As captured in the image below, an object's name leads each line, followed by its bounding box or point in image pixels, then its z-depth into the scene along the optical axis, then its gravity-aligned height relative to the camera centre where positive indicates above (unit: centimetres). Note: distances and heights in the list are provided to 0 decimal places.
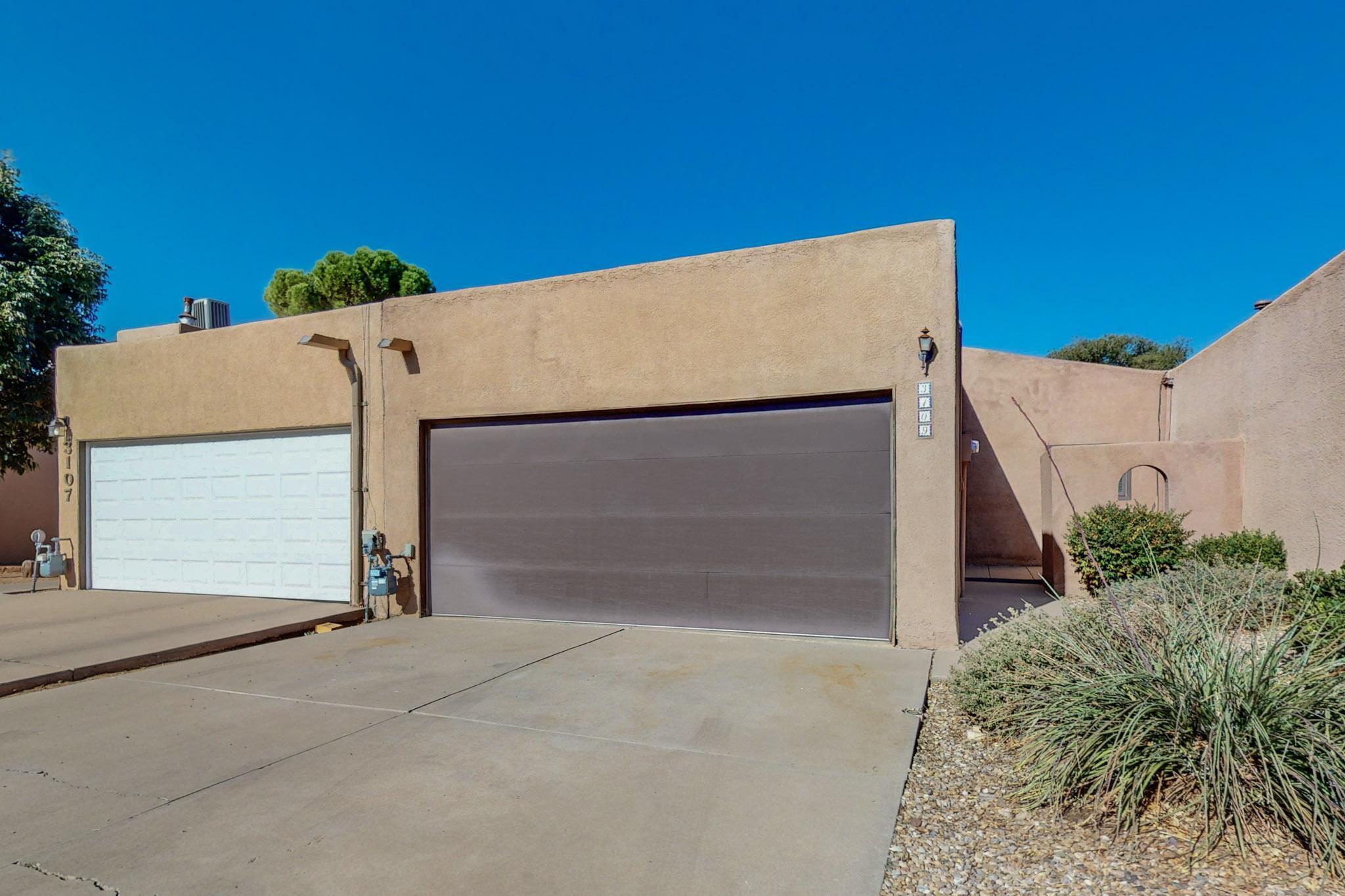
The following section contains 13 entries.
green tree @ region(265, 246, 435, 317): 2138 +570
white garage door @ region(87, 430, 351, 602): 940 -85
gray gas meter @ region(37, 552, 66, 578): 1101 -171
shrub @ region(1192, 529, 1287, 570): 923 -131
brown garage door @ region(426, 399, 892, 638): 705 -72
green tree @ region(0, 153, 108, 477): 1297 +311
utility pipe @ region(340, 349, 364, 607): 896 -18
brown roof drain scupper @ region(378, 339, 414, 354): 855 +144
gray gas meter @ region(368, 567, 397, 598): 855 -156
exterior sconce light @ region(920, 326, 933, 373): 655 +106
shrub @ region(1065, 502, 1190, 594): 921 -121
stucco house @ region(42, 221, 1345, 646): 691 +11
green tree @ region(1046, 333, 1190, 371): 3017 +472
